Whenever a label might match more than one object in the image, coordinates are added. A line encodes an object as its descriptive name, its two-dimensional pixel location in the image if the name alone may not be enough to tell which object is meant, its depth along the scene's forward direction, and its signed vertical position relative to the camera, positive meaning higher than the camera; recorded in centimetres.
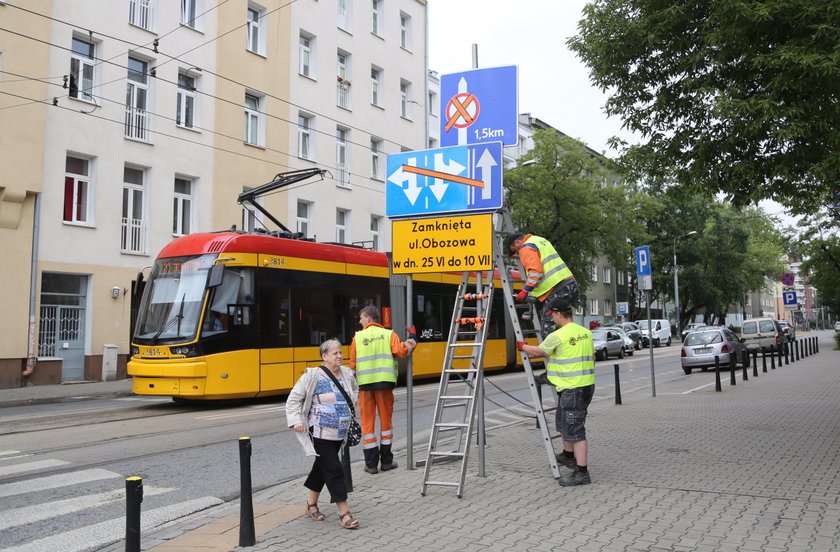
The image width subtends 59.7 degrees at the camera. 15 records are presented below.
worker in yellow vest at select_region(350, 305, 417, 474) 738 -47
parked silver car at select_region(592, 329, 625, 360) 3356 -83
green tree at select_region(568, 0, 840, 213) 731 +265
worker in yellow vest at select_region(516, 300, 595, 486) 666 -46
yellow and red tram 1301 +24
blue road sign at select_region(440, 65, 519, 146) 772 +236
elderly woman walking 539 -70
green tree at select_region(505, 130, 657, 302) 3569 +609
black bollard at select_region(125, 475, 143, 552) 404 -102
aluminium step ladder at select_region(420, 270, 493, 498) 653 -40
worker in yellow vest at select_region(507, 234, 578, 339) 704 +50
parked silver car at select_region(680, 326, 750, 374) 2261 -67
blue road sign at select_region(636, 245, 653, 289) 1557 +123
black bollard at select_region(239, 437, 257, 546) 499 -121
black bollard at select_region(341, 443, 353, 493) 623 -120
